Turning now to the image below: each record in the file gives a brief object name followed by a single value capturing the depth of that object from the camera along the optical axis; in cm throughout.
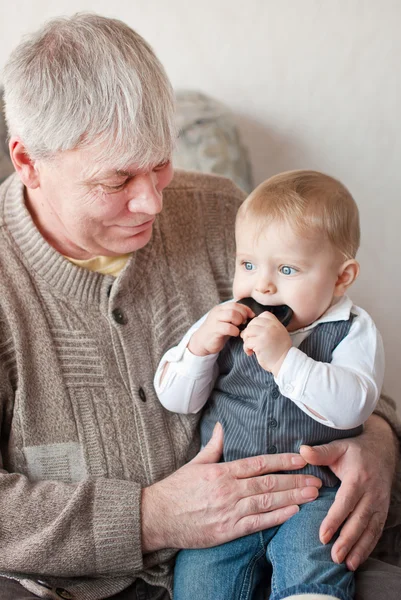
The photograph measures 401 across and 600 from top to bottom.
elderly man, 139
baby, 133
